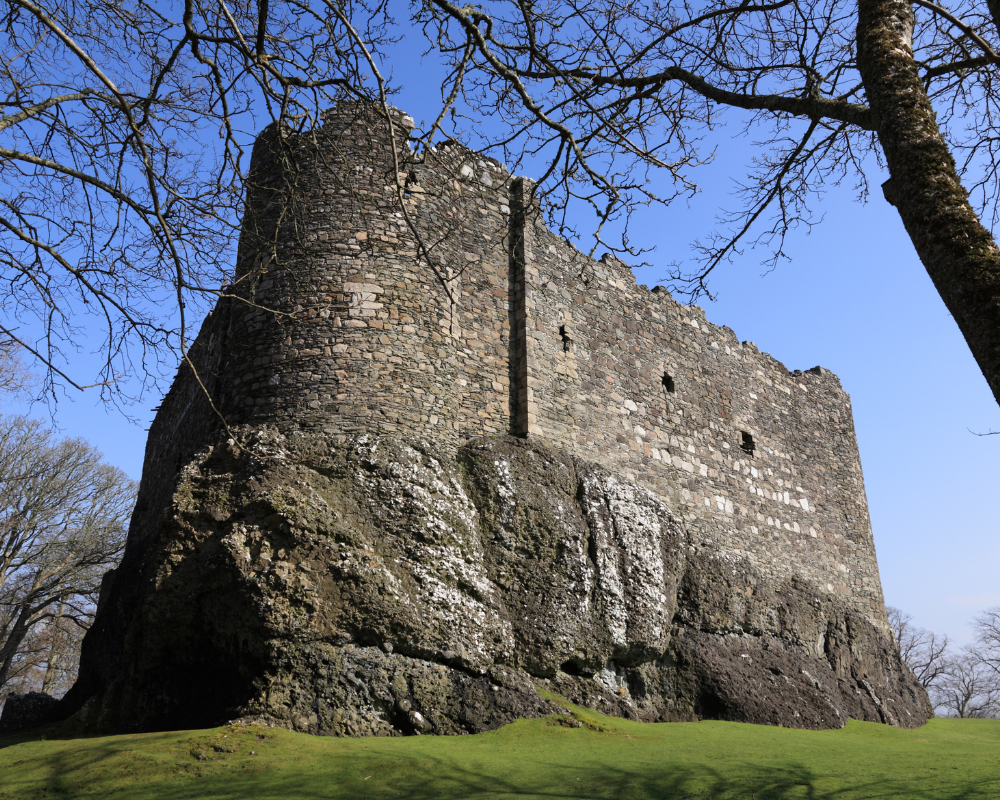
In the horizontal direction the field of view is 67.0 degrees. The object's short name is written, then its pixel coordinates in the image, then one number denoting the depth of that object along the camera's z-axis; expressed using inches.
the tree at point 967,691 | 1339.8
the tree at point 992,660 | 1256.6
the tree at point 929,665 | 1239.5
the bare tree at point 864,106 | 138.6
